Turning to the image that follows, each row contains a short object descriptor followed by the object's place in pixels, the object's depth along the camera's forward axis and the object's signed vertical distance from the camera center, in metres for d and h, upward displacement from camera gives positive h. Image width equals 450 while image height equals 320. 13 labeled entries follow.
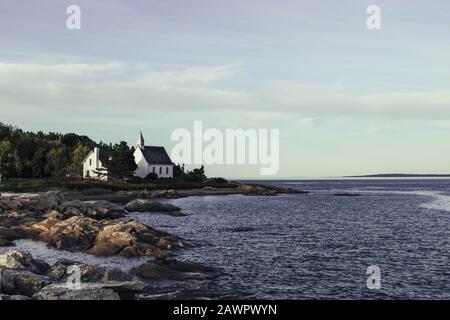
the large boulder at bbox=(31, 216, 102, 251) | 39.97 -5.40
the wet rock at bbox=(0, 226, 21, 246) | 43.09 -5.76
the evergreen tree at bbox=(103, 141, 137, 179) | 118.00 +1.37
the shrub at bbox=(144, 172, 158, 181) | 128.38 -2.39
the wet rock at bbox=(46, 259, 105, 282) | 26.87 -5.70
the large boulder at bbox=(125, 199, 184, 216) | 73.56 -5.82
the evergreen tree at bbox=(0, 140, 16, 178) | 109.38 +1.97
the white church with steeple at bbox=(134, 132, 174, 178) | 131.50 +1.78
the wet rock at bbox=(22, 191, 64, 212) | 62.59 -4.43
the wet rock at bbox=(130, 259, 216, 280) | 29.44 -6.23
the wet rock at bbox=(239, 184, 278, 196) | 133.12 -6.42
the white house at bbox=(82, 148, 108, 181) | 122.56 +0.73
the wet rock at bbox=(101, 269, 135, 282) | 26.75 -5.82
